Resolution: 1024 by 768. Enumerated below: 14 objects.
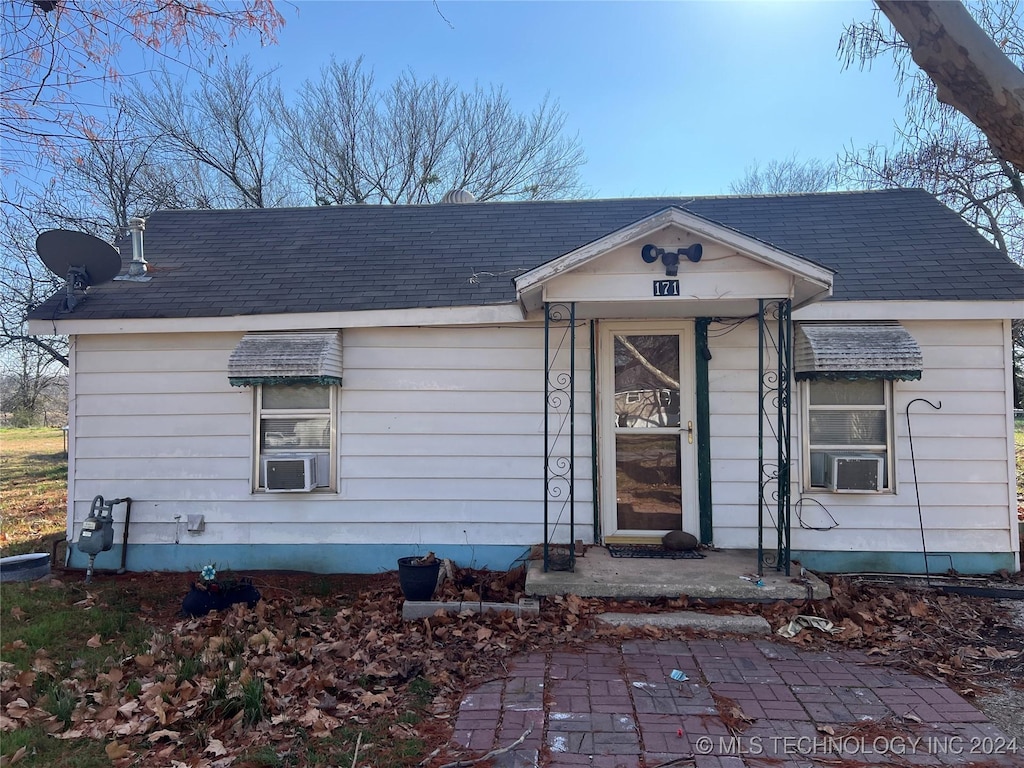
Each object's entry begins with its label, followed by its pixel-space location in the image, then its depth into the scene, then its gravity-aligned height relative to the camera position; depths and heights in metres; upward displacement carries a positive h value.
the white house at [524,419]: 6.15 -0.03
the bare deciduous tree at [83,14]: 4.62 +2.99
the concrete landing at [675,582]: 5.06 -1.34
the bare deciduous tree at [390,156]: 18.80 +7.67
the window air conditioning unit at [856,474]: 6.05 -0.55
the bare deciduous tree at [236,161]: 18.22 +7.29
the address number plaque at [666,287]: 5.27 +1.05
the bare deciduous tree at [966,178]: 11.70 +4.48
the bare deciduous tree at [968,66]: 3.09 +1.71
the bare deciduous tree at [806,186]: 23.69 +8.57
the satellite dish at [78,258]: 6.57 +1.65
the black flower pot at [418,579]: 5.27 -1.33
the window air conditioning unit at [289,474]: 6.26 -0.55
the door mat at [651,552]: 5.92 -1.28
